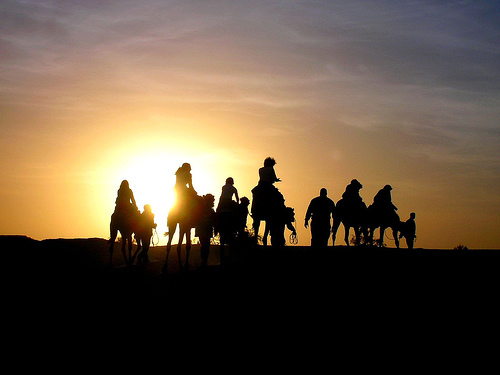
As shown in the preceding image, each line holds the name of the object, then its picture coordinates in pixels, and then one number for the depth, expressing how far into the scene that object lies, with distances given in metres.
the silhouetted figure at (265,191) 23.44
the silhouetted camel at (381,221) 27.08
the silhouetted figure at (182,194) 20.44
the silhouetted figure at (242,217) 23.44
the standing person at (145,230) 25.19
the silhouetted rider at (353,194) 26.05
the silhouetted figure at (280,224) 23.89
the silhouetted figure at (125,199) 23.77
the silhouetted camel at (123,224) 23.98
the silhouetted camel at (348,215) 25.81
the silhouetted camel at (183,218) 20.81
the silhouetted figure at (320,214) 24.42
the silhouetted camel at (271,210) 23.66
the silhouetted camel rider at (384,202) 27.55
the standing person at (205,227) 21.28
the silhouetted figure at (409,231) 29.59
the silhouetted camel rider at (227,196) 22.45
